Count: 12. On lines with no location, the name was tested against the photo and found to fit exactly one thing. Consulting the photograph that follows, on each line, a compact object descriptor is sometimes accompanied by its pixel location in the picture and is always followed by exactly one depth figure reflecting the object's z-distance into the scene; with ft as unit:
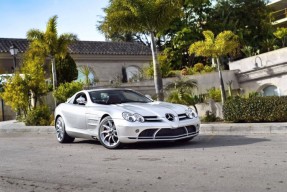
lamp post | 83.10
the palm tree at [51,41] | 70.74
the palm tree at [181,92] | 53.62
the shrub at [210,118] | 50.21
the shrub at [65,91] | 68.28
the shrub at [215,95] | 60.51
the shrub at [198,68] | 101.27
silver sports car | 29.73
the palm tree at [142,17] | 56.08
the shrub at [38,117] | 63.26
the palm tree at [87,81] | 79.52
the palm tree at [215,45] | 57.06
